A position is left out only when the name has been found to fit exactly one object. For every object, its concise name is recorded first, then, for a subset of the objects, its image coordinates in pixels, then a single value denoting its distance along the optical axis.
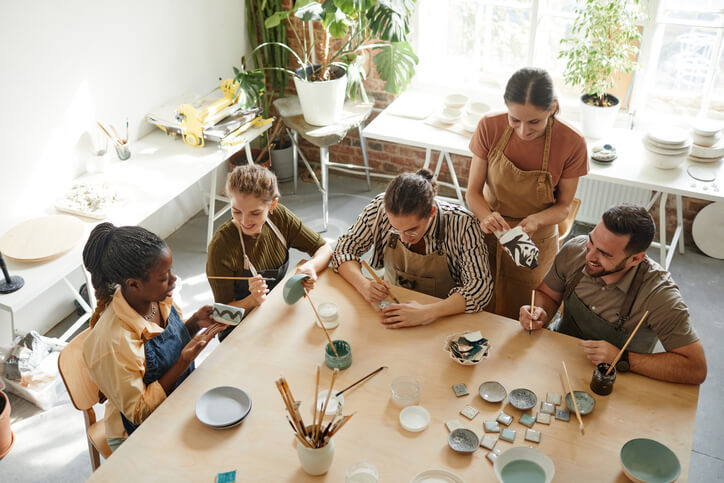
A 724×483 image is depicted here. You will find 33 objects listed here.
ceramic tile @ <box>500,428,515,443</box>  1.90
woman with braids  1.99
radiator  4.31
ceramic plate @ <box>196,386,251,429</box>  1.96
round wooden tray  3.02
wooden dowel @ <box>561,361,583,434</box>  1.91
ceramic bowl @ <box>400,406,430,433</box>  1.94
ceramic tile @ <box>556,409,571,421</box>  1.96
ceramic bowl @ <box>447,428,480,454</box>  1.87
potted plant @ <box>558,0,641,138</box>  3.69
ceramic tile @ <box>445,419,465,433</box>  1.94
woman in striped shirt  2.32
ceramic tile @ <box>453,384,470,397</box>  2.06
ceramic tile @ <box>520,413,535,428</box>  1.95
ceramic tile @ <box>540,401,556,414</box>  1.98
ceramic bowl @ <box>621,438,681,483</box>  1.76
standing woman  2.55
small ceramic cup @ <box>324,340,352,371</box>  2.16
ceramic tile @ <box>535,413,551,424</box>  1.95
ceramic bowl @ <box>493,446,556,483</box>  1.80
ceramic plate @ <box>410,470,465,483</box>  1.79
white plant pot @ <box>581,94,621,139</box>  3.82
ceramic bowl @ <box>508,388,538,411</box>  2.00
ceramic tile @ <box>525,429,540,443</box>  1.89
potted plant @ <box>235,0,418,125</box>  3.83
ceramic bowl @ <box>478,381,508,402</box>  2.03
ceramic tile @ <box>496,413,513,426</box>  1.95
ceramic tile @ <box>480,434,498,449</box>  1.88
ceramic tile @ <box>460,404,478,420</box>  1.98
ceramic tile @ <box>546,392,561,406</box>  2.01
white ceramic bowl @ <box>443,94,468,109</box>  4.16
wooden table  1.84
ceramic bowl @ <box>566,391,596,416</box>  1.97
